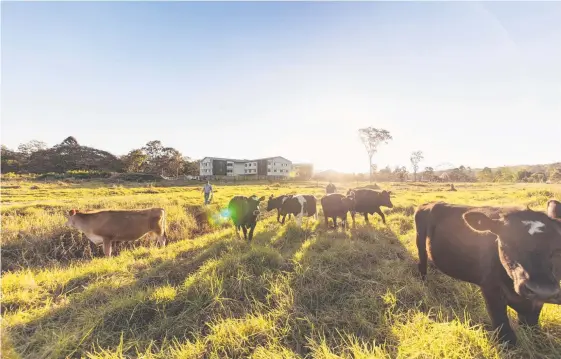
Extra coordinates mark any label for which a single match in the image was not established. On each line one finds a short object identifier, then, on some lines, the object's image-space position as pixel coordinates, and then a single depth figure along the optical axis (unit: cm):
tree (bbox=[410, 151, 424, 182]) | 9269
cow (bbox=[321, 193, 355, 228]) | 1111
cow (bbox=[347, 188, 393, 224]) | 1239
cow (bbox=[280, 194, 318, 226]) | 1242
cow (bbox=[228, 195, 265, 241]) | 962
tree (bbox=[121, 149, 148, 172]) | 7044
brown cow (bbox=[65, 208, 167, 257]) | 820
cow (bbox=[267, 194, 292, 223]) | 1376
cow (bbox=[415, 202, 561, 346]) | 268
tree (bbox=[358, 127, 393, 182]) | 7069
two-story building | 8638
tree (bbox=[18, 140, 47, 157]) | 7818
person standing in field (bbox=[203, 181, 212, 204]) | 1689
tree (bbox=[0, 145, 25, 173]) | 6218
